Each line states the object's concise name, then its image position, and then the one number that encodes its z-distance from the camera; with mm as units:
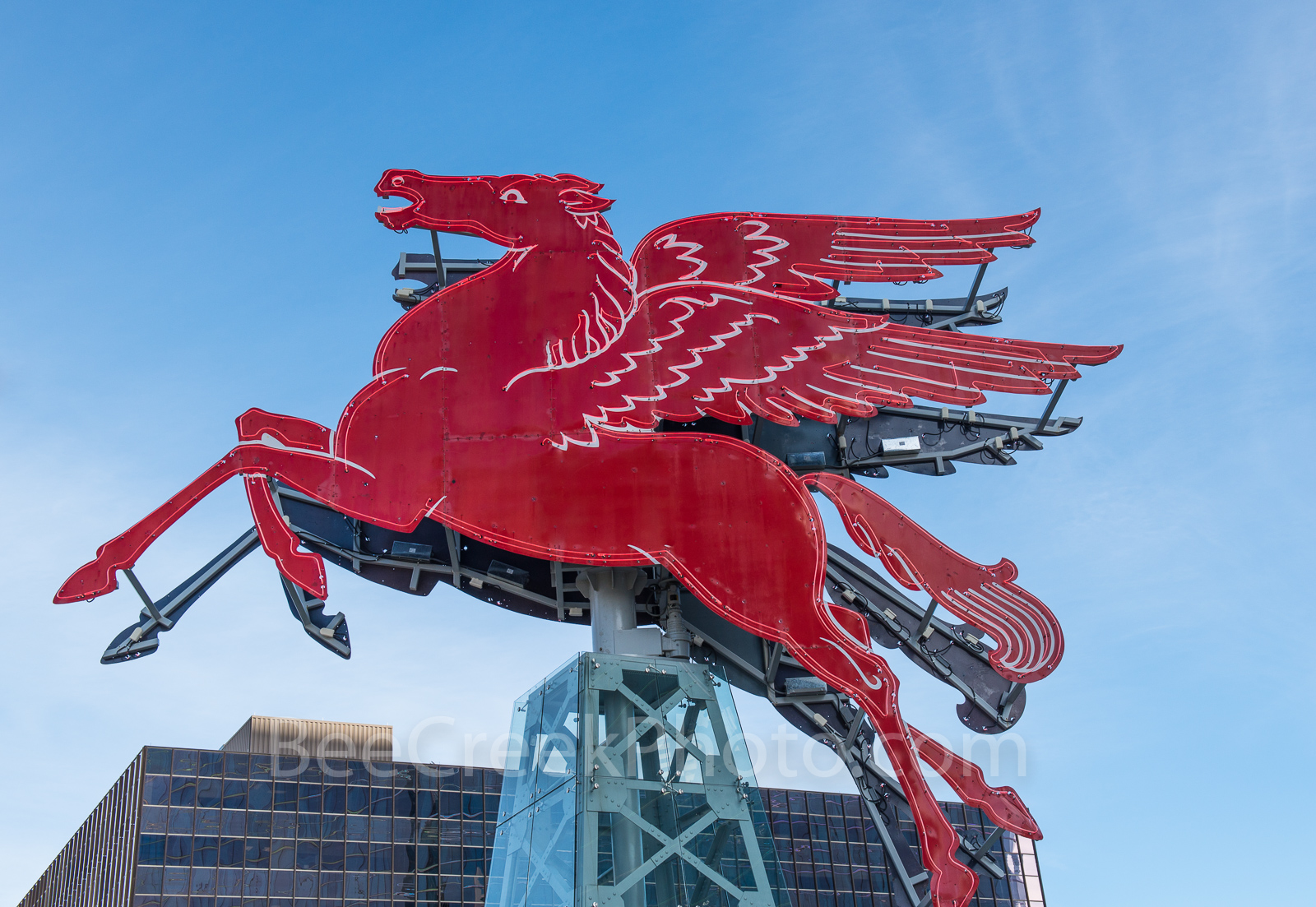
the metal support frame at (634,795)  19094
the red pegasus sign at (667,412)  19969
